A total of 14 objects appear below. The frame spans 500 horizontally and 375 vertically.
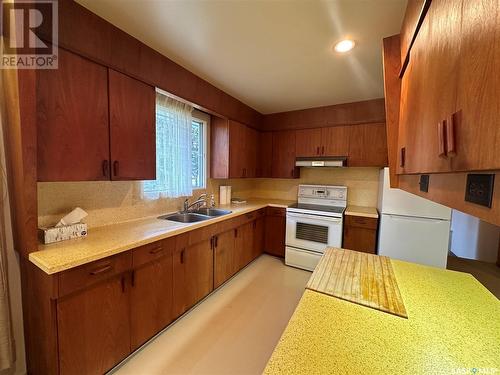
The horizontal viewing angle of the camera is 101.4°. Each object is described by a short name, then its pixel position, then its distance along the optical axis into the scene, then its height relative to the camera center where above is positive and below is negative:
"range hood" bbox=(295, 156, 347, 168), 3.04 +0.23
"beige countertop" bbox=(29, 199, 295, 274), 1.13 -0.49
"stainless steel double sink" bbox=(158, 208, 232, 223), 2.34 -0.51
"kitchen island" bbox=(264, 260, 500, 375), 0.63 -0.58
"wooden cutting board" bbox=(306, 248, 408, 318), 0.95 -0.57
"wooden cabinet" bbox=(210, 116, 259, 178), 2.96 +0.39
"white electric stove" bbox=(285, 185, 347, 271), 2.81 -0.71
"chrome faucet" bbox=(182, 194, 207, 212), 2.58 -0.39
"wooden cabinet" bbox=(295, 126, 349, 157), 3.09 +0.55
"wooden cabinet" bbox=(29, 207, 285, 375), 1.16 -0.91
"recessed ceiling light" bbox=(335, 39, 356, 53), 1.60 +1.06
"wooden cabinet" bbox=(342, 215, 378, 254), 2.65 -0.74
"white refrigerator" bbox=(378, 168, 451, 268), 2.27 -0.57
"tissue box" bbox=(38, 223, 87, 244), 1.35 -0.43
